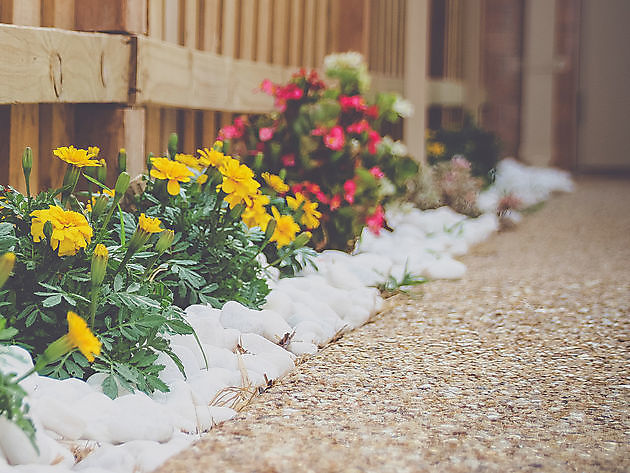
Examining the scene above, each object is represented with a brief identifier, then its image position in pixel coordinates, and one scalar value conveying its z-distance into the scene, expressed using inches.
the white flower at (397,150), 132.2
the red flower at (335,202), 108.9
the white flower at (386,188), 127.3
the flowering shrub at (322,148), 109.5
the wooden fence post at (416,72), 191.6
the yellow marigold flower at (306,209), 85.5
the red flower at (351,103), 116.1
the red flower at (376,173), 116.8
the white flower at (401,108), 128.8
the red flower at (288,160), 109.3
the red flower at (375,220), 116.7
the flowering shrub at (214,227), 69.6
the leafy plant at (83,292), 55.0
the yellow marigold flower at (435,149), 219.5
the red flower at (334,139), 110.3
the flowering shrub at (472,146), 228.8
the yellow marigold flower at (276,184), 83.3
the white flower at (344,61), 125.6
